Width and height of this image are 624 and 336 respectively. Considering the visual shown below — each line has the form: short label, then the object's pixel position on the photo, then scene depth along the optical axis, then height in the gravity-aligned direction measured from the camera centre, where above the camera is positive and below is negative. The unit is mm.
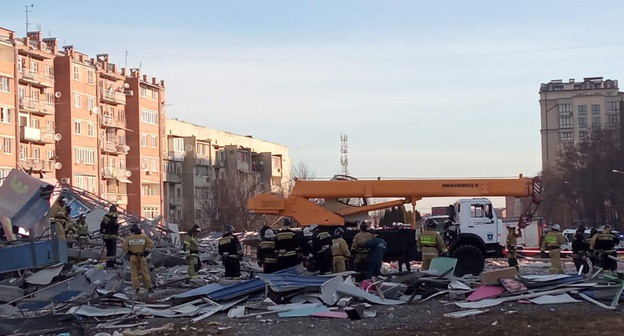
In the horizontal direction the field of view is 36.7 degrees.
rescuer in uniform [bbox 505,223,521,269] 30172 -2047
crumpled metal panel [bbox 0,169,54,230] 20812 -79
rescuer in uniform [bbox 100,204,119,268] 26141 -1127
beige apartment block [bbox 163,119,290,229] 97188 +2558
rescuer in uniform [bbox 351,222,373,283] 22906 -1607
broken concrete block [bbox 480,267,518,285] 19797 -1962
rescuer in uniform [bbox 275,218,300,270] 23344 -1511
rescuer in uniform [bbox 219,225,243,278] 23656 -1567
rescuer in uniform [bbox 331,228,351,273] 23219 -1671
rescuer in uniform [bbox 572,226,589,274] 26188 -2030
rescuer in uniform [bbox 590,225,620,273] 24372 -1795
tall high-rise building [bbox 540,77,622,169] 142750 +11132
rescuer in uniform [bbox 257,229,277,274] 23469 -1654
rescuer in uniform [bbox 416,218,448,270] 23719 -1566
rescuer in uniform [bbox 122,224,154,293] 22547 -1495
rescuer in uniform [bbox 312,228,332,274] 24891 -1727
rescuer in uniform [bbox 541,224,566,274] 25984 -1817
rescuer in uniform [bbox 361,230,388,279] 22797 -1683
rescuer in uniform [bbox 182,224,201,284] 25391 -1628
